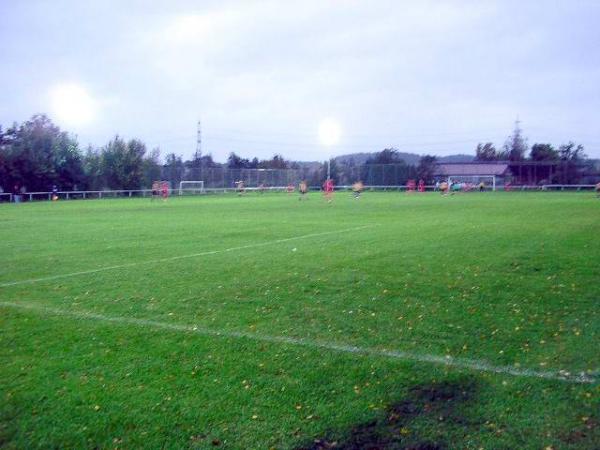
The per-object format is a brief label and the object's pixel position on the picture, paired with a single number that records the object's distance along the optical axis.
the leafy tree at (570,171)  80.31
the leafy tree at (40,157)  63.25
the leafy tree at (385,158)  98.56
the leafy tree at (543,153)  96.62
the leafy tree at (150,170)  73.56
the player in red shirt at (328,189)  53.25
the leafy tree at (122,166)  71.62
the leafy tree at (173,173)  76.68
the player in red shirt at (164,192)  59.32
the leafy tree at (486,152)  127.31
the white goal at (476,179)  82.45
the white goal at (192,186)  74.09
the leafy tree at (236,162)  100.50
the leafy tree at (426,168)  85.94
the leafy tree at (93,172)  69.75
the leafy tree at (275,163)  105.38
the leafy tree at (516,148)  116.81
